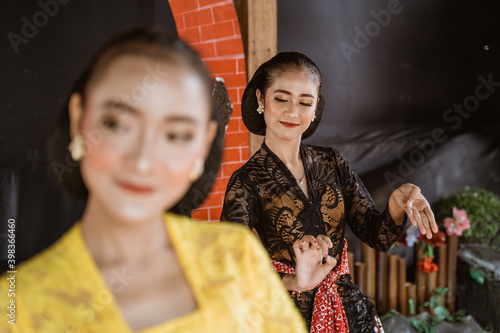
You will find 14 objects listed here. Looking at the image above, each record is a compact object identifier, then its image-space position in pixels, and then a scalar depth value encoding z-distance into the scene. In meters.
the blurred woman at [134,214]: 0.81
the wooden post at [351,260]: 3.08
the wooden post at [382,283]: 3.39
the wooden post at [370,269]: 3.34
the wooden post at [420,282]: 3.49
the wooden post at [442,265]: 3.48
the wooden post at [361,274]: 3.31
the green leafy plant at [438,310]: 3.38
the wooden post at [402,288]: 3.40
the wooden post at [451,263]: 3.49
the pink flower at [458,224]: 3.49
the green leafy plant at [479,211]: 3.55
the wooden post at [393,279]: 3.38
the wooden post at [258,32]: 2.21
